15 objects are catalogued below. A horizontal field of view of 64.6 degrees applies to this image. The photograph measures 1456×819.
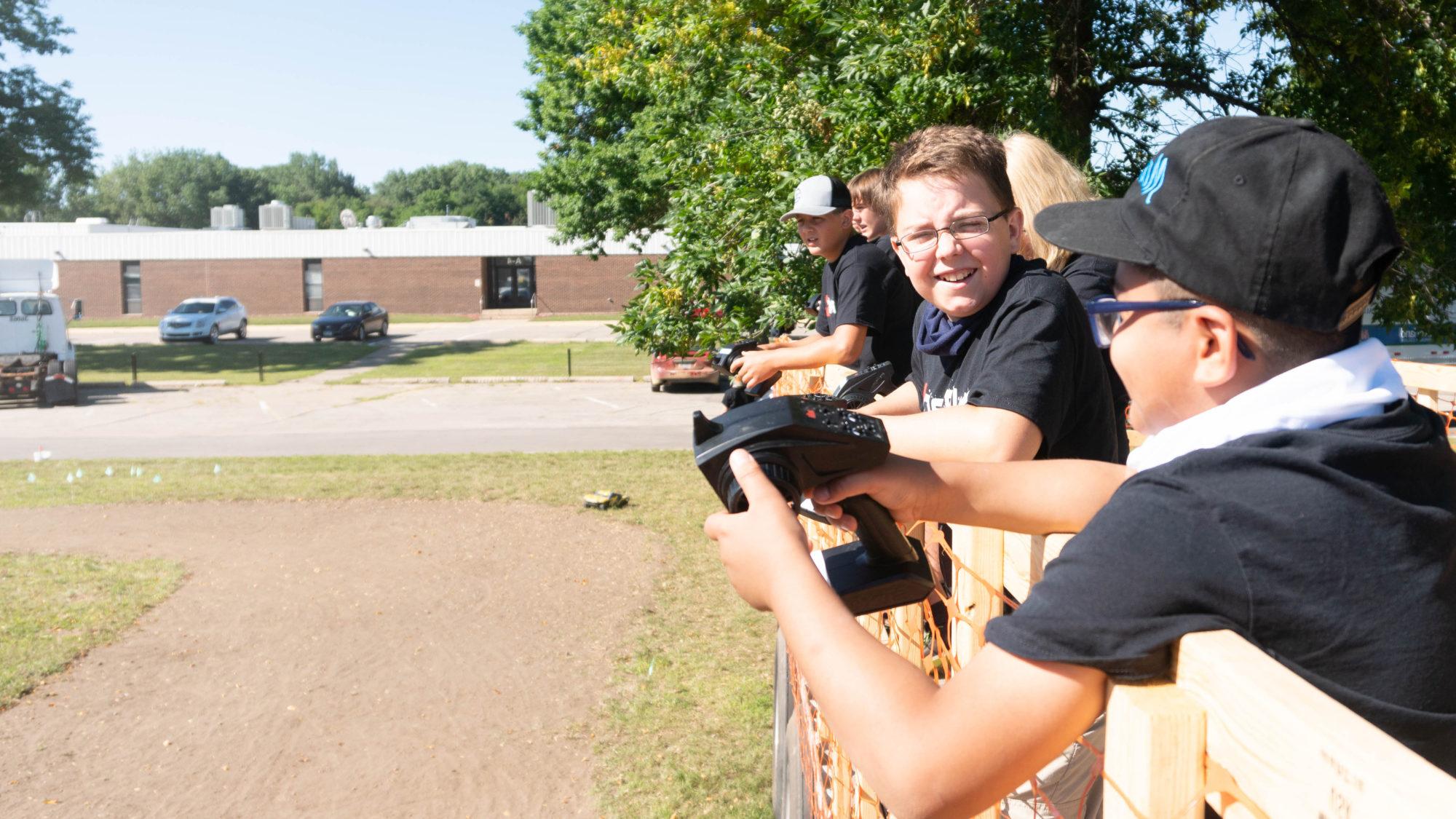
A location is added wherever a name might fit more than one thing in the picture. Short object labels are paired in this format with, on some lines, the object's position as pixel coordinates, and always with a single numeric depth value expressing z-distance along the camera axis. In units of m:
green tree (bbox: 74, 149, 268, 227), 123.06
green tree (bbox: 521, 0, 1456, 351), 7.37
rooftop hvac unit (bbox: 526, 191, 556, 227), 55.16
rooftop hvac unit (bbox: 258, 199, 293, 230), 58.66
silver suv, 38.09
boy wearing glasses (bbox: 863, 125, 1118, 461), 2.13
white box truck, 19.97
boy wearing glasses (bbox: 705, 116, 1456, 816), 1.10
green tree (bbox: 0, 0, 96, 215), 33.62
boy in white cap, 4.08
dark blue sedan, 38.72
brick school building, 52.94
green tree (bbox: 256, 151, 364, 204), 132.88
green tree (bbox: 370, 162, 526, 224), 107.81
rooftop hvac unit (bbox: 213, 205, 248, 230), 62.34
